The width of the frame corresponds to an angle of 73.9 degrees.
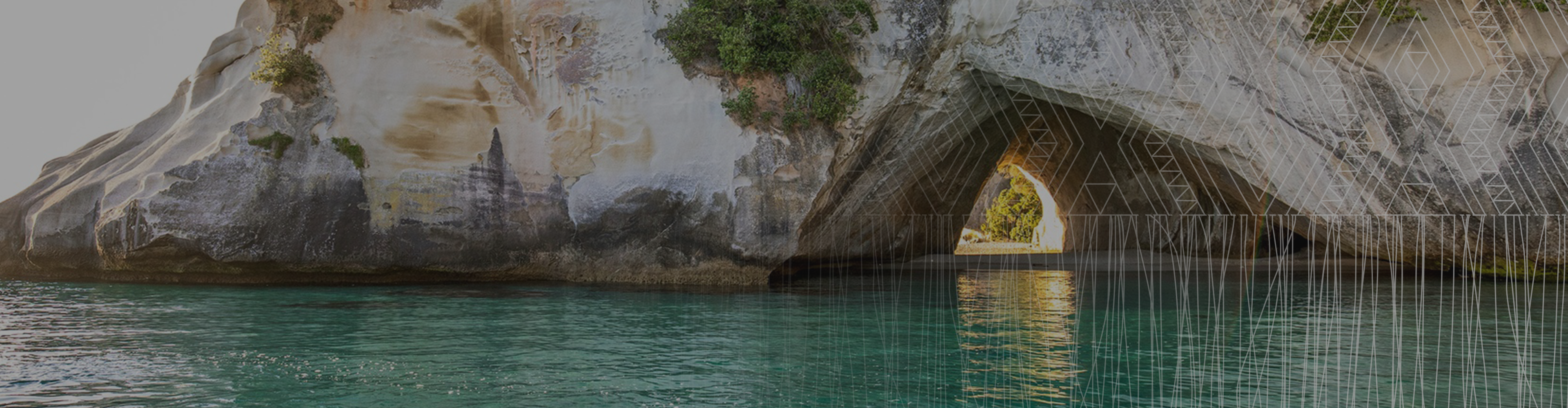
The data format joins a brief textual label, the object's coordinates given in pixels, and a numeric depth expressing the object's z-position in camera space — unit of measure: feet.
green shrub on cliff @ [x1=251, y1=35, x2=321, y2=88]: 53.06
